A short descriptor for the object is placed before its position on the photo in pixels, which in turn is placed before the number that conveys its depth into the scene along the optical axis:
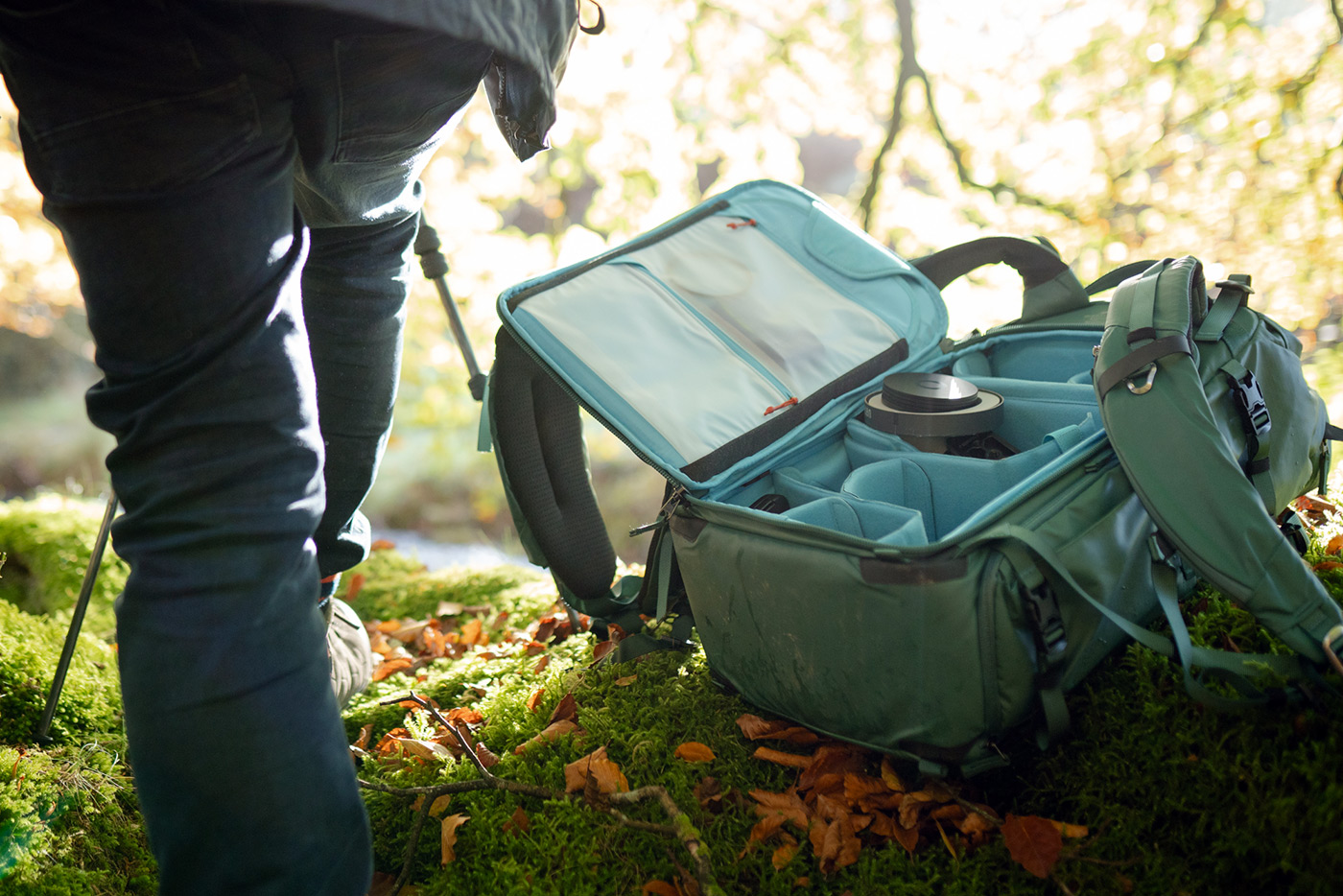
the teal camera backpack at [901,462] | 1.26
